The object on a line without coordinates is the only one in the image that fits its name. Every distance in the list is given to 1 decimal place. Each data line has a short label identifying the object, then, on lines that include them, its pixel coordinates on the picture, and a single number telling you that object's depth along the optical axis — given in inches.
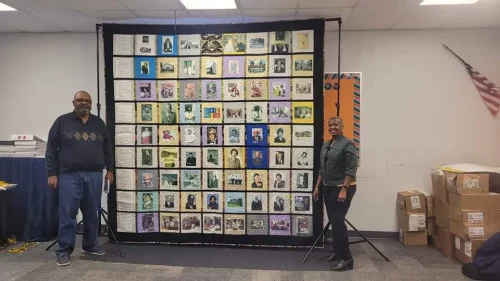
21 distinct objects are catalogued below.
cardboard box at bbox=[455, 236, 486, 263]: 137.5
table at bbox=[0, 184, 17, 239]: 166.7
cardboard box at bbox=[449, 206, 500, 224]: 140.0
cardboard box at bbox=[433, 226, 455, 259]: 149.8
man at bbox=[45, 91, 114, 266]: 141.0
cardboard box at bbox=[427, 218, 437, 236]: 165.5
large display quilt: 158.9
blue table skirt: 168.4
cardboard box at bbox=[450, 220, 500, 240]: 138.3
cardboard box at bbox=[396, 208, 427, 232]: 163.3
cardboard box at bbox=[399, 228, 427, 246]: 166.6
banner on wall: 172.4
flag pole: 171.2
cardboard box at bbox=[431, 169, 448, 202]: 155.0
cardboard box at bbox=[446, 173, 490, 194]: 142.5
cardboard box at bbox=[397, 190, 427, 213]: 163.9
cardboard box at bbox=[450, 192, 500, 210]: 140.6
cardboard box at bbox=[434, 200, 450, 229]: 152.6
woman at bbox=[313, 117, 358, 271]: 129.7
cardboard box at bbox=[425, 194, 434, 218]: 164.7
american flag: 170.7
